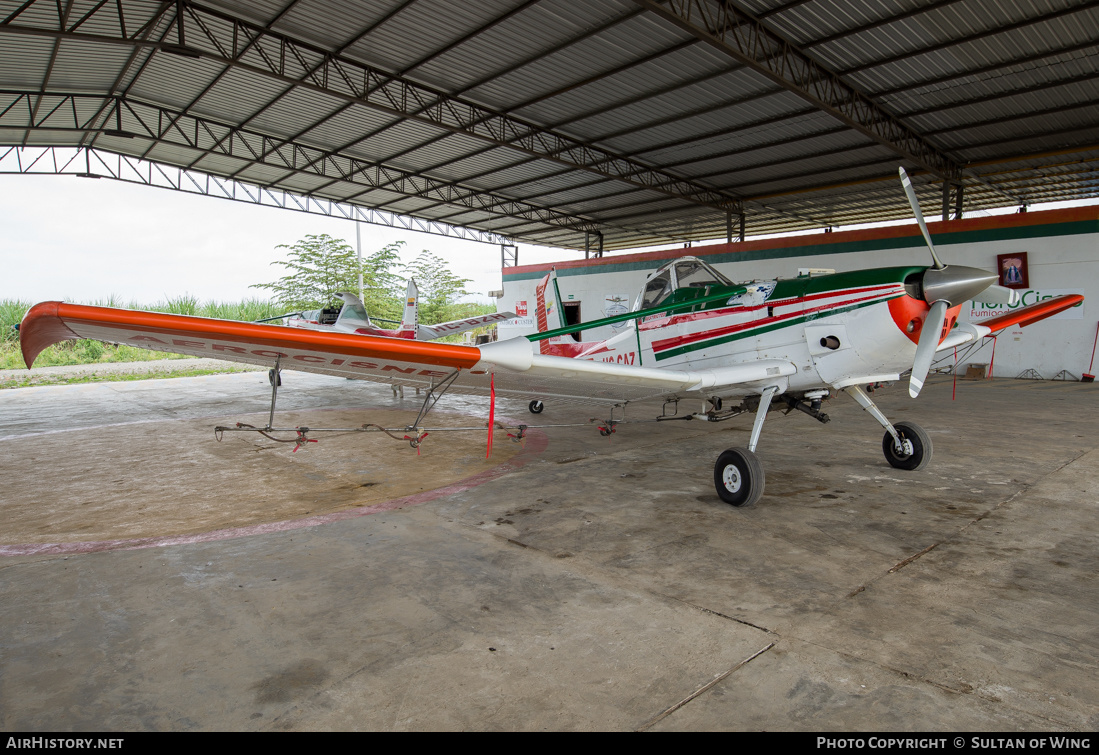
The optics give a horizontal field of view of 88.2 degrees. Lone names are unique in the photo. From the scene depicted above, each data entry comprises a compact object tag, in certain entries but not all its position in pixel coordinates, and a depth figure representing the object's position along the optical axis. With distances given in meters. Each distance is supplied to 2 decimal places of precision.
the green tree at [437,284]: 42.47
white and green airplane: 4.02
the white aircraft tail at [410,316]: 14.62
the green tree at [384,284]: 35.22
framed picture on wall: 16.73
